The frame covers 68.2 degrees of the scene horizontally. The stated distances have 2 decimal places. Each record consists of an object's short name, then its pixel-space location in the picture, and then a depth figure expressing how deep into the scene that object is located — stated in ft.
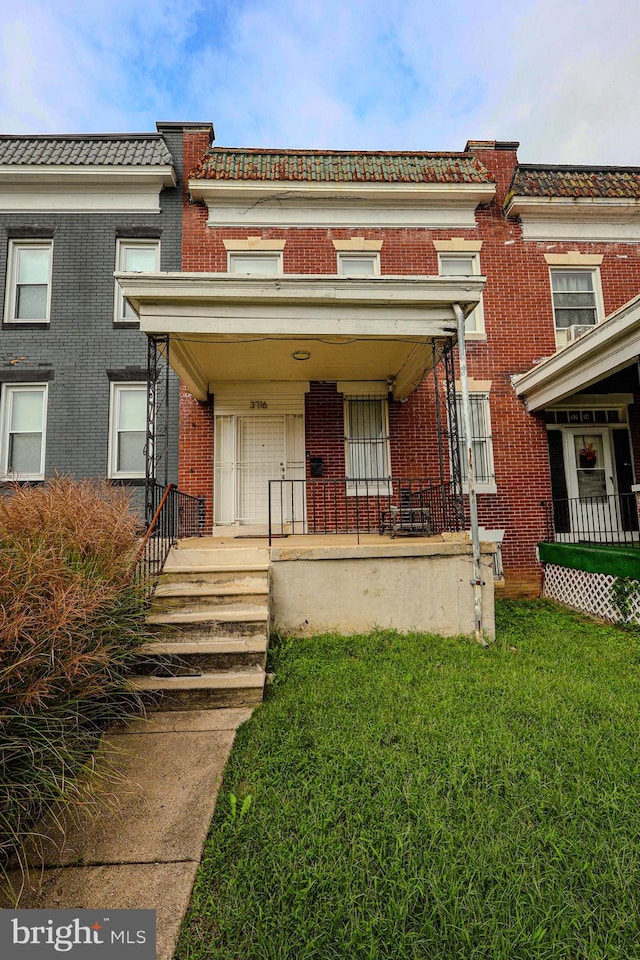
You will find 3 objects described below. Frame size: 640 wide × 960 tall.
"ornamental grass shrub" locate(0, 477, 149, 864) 7.88
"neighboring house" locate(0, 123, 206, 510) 31.12
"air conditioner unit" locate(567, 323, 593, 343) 32.60
